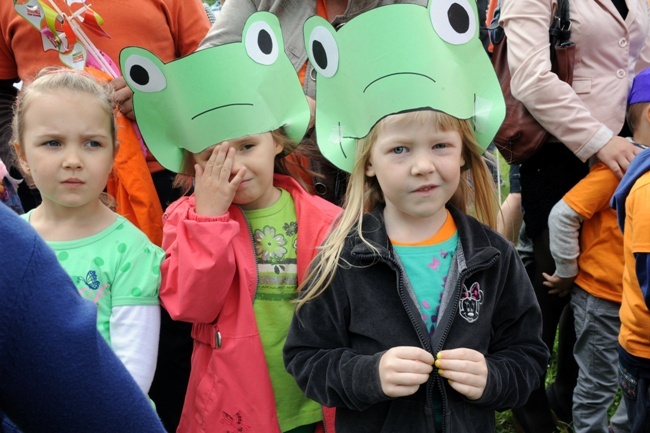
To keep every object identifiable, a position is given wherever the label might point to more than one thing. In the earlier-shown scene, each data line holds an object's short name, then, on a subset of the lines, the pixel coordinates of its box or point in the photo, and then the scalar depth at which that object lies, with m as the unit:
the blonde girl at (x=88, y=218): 2.02
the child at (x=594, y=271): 2.74
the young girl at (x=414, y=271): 1.81
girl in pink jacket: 2.07
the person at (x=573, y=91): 2.69
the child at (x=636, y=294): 2.23
